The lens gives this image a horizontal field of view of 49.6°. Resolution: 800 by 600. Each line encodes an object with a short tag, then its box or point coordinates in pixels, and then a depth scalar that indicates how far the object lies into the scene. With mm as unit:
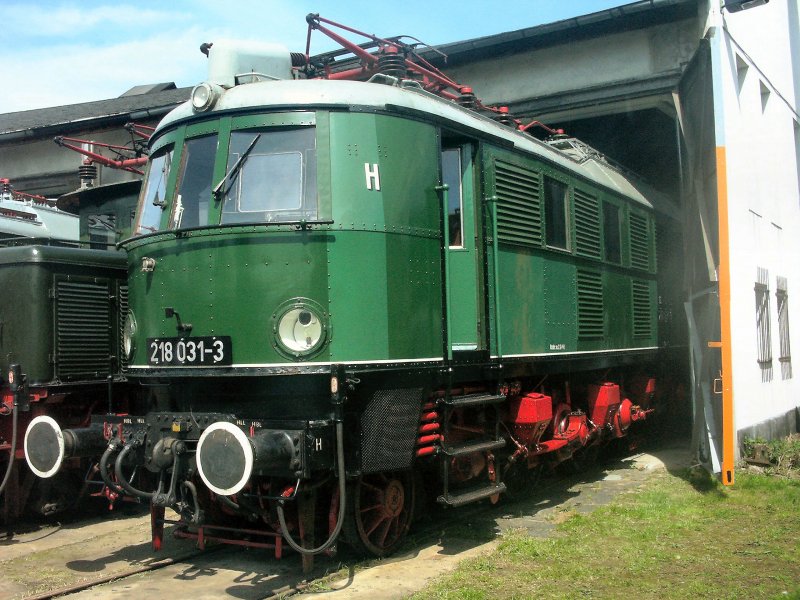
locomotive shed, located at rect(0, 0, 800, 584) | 9984
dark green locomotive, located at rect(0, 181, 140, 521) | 8742
